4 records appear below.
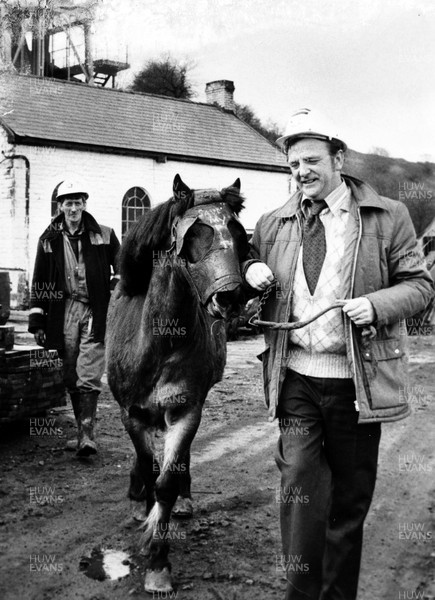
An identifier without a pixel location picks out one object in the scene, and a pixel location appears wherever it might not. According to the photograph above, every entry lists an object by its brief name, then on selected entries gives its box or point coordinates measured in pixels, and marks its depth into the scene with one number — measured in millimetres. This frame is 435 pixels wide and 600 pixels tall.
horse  3424
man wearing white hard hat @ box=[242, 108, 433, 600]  3098
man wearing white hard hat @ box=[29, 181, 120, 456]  6383
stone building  20766
